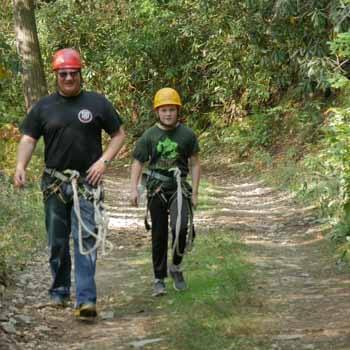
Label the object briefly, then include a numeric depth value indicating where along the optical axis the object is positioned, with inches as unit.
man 396.0
